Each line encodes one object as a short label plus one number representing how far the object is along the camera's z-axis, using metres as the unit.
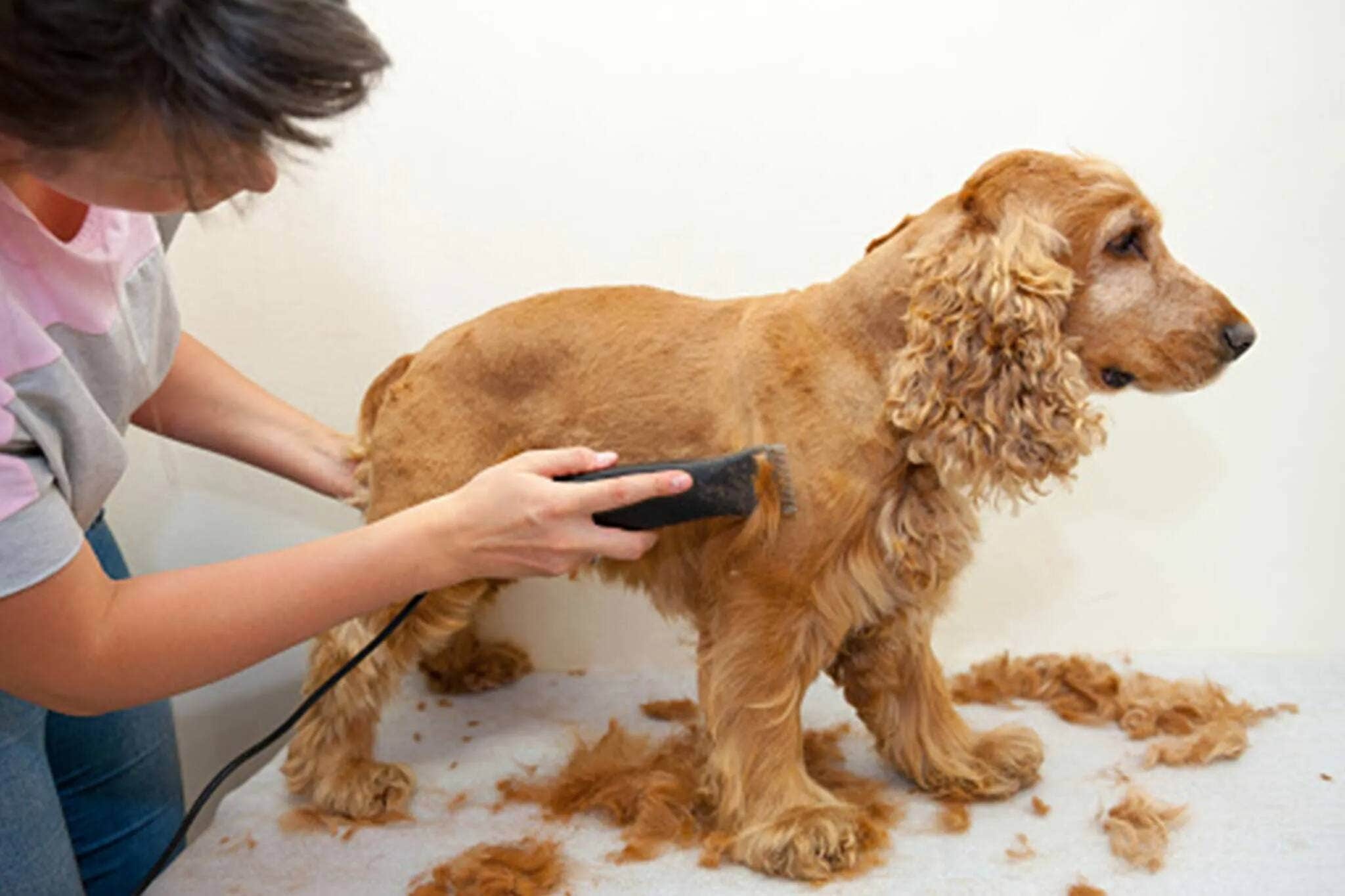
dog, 1.02
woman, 0.63
